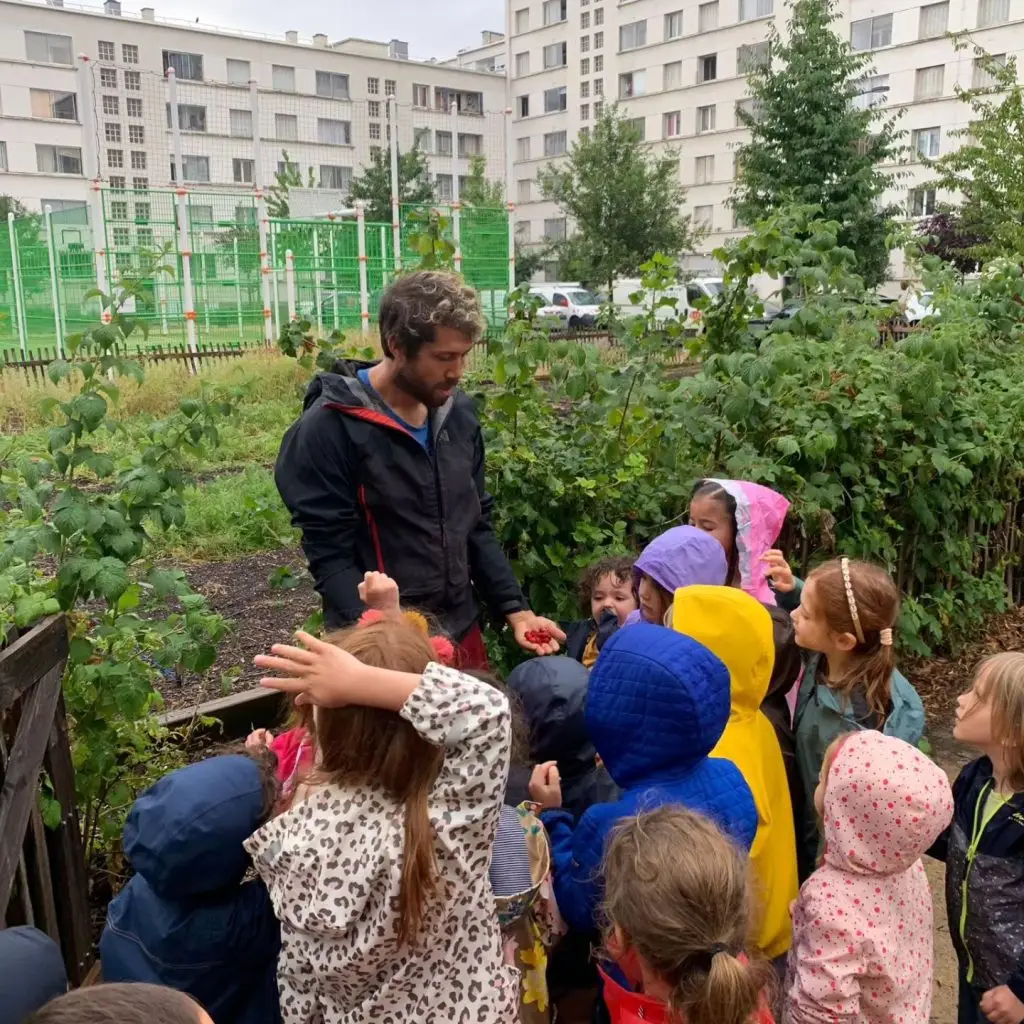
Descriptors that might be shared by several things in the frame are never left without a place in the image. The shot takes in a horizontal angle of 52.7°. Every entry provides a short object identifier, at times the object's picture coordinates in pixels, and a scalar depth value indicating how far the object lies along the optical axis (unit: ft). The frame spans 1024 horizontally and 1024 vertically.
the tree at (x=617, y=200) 103.09
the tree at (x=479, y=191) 123.13
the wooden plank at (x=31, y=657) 7.04
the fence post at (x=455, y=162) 114.62
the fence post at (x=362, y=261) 71.41
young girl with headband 8.53
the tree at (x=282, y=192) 106.52
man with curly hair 8.48
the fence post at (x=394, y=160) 78.17
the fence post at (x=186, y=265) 67.41
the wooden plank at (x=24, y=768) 7.10
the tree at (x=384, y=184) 119.14
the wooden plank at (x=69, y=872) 8.12
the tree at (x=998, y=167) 34.96
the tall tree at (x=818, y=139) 74.69
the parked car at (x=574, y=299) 96.27
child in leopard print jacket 5.29
